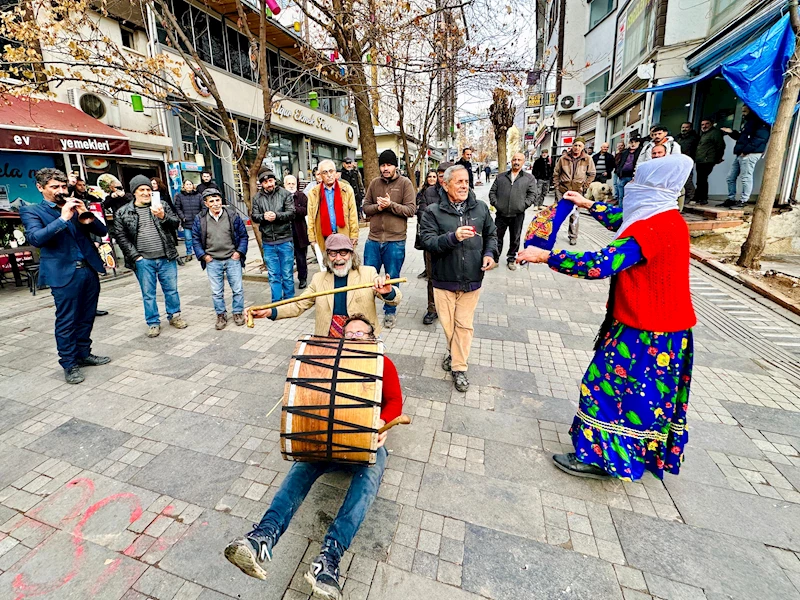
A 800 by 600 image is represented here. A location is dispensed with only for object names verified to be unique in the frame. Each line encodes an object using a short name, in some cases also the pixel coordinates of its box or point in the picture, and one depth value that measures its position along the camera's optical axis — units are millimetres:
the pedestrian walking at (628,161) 9855
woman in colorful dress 2238
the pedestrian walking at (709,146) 8797
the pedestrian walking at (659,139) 6638
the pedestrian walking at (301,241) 7328
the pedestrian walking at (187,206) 8945
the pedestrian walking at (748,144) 7797
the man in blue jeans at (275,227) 5793
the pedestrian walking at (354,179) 10415
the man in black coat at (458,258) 3688
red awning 7691
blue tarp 6855
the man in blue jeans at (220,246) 5402
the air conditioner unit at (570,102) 22844
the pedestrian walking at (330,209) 5492
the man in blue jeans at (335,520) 1817
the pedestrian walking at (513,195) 7184
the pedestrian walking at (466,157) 7684
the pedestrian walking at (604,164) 11773
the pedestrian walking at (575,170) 8672
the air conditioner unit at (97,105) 10266
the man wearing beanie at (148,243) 5148
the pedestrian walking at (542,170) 13977
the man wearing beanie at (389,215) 5324
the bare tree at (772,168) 5820
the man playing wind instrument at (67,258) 3896
